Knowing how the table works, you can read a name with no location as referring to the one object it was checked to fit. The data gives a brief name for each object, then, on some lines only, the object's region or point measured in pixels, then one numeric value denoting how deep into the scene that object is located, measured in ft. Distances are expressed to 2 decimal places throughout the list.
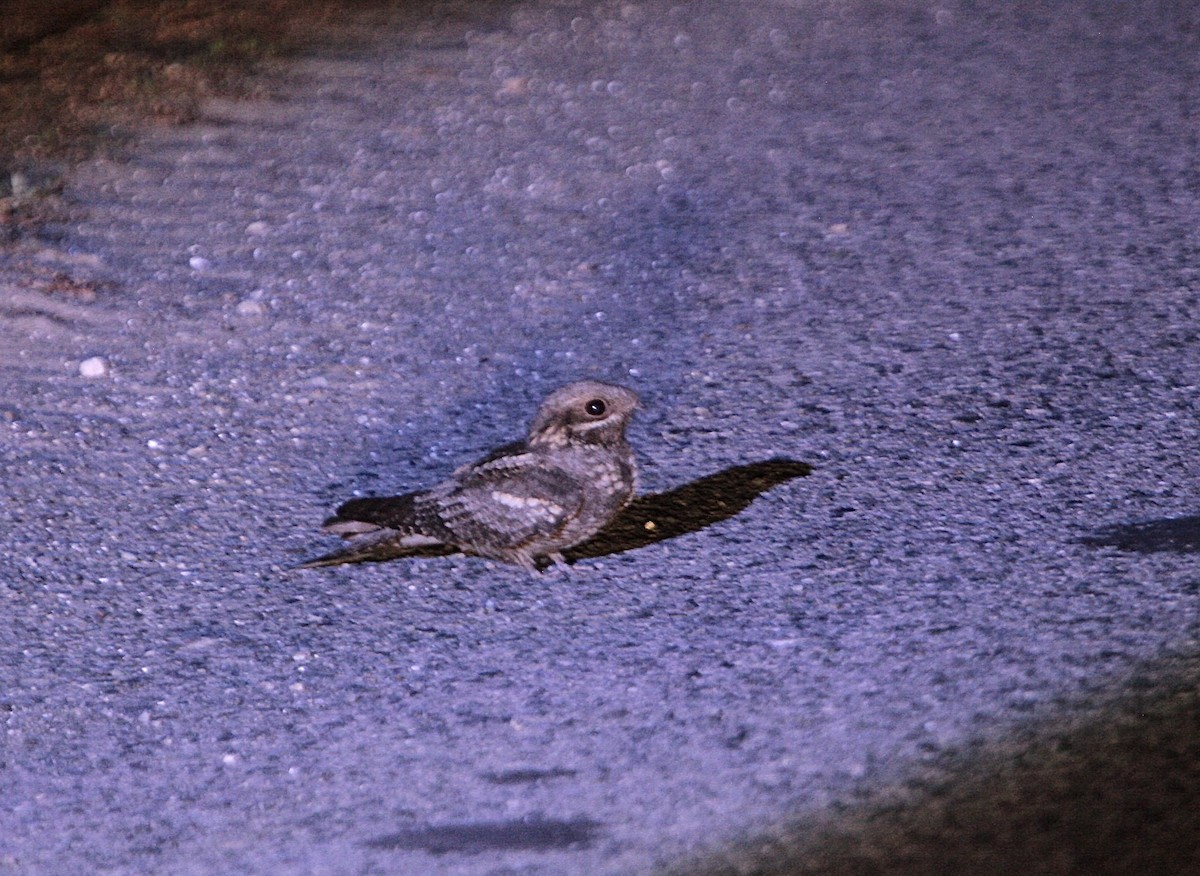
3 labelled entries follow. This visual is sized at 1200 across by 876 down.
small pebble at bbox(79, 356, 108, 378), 33.11
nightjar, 24.89
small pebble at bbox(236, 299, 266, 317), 35.81
